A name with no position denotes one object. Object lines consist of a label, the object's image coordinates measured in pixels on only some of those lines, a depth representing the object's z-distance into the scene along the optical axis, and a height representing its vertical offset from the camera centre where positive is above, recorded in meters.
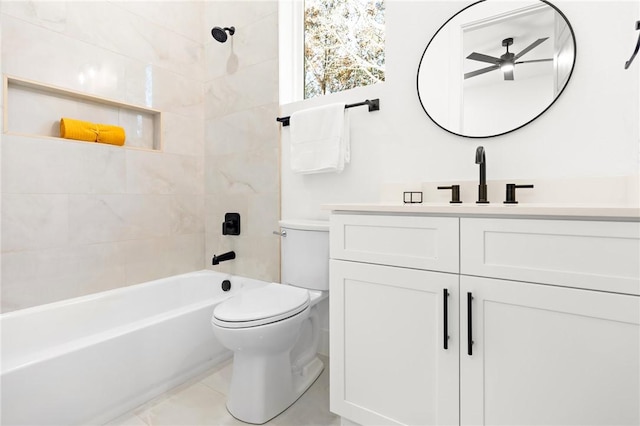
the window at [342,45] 1.84 +1.04
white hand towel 1.69 +0.39
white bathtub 1.13 -0.64
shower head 2.07 +1.18
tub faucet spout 2.04 -0.33
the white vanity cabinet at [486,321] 0.78 -0.34
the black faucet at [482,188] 1.21 +0.08
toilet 1.28 -0.51
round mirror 1.27 +0.63
